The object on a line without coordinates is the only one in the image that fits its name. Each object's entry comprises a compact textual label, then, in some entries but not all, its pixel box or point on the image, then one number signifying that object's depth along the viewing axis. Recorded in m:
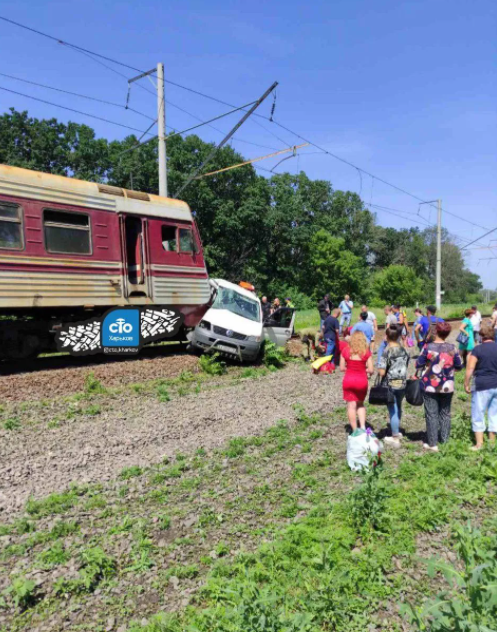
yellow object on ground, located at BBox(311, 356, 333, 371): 11.02
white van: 12.59
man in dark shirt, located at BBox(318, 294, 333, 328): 15.36
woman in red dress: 6.86
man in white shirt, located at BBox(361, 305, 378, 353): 13.41
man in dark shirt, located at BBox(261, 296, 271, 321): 16.27
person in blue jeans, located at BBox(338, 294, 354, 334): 17.92
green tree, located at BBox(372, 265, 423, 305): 74.81
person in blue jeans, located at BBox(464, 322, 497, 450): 6.64
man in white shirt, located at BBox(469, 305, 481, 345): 12.43
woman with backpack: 6.93
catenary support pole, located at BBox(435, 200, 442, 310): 36.66
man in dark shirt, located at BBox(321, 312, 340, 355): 12.96
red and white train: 9.91
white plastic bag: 5.88
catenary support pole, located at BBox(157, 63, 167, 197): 16.22
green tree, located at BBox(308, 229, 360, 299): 62.78
